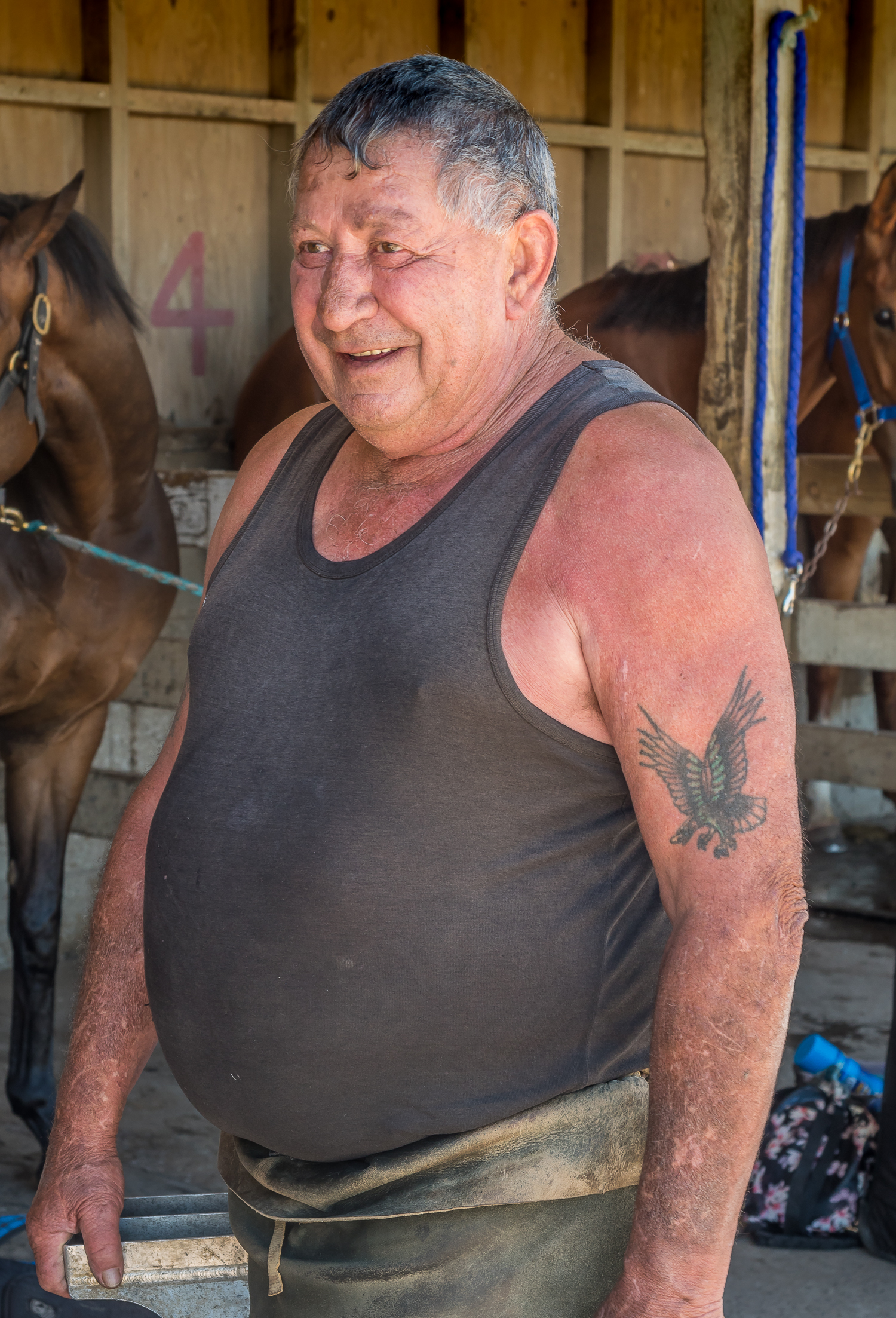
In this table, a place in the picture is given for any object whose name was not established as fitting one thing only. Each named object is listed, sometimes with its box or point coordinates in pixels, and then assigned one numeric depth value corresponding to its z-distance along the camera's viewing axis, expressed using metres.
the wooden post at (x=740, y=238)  2.95
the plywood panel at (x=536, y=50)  5.55
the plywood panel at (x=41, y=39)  4.44
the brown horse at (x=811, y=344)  4.13
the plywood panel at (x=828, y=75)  6.48
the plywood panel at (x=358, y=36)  5.21
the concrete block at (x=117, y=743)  4.67
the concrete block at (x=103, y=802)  4.62
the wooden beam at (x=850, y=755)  4.49
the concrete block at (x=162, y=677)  4.55
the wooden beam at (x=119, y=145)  4.57
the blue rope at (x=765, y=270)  2.93
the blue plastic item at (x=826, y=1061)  3.17
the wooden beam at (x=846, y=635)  4.32
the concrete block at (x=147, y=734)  4.63
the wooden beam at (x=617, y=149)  5.78
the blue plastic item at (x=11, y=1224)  2.41
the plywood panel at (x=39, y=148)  4.51
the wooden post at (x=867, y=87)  6.55
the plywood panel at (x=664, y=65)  6.05
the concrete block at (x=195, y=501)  4.45
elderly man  1.26
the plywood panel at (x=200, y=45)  4.76
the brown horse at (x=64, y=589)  3.25
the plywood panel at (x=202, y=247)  4.91
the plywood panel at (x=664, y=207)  6.17
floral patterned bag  2.91
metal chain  2.93
